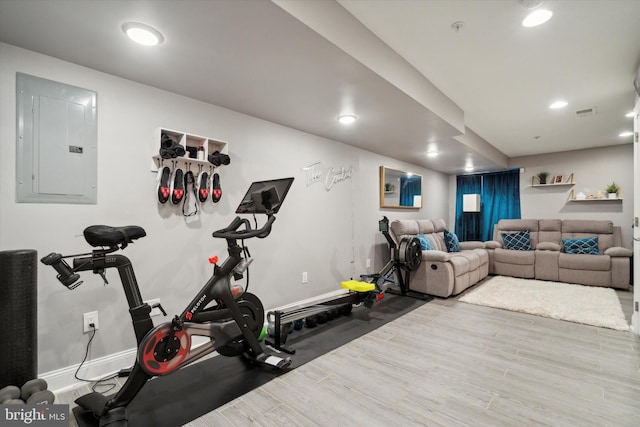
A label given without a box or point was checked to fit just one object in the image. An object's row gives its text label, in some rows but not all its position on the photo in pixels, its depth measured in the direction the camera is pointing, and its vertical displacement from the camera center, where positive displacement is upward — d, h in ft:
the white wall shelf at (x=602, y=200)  17.53 +0.91
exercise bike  5.17 -2.28
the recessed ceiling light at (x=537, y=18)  6.45 +4.41
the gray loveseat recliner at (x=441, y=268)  13.29 -2.62
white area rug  10.87 -3.76
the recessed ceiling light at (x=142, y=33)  5.41 +3.40
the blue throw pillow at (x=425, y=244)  14.56 -1.53
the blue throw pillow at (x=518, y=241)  18.21 -1.68
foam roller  5.23 -1.94
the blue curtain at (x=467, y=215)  22.89 -0.10
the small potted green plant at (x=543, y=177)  19.95 +2.52
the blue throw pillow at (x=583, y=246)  16.33 -1.77
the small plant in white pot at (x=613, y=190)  17.34 +1.46
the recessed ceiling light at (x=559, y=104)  11.39 +4.32
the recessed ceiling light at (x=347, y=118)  10.35 +3.38
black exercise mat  5.60 -3.89
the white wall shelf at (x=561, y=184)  19.12 +1.97
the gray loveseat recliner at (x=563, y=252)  14.98 -2.16
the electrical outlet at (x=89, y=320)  6.72 -2.49
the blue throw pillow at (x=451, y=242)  18.20 -1.77
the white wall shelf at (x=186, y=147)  7.77 +1.88
